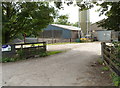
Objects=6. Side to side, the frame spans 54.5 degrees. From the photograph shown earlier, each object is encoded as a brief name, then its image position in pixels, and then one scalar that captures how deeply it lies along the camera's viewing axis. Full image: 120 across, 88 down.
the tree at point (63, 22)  51.21
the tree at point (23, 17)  8.38
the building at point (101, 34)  26.00
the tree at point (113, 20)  7.38
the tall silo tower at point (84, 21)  31.36
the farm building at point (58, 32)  26.83
